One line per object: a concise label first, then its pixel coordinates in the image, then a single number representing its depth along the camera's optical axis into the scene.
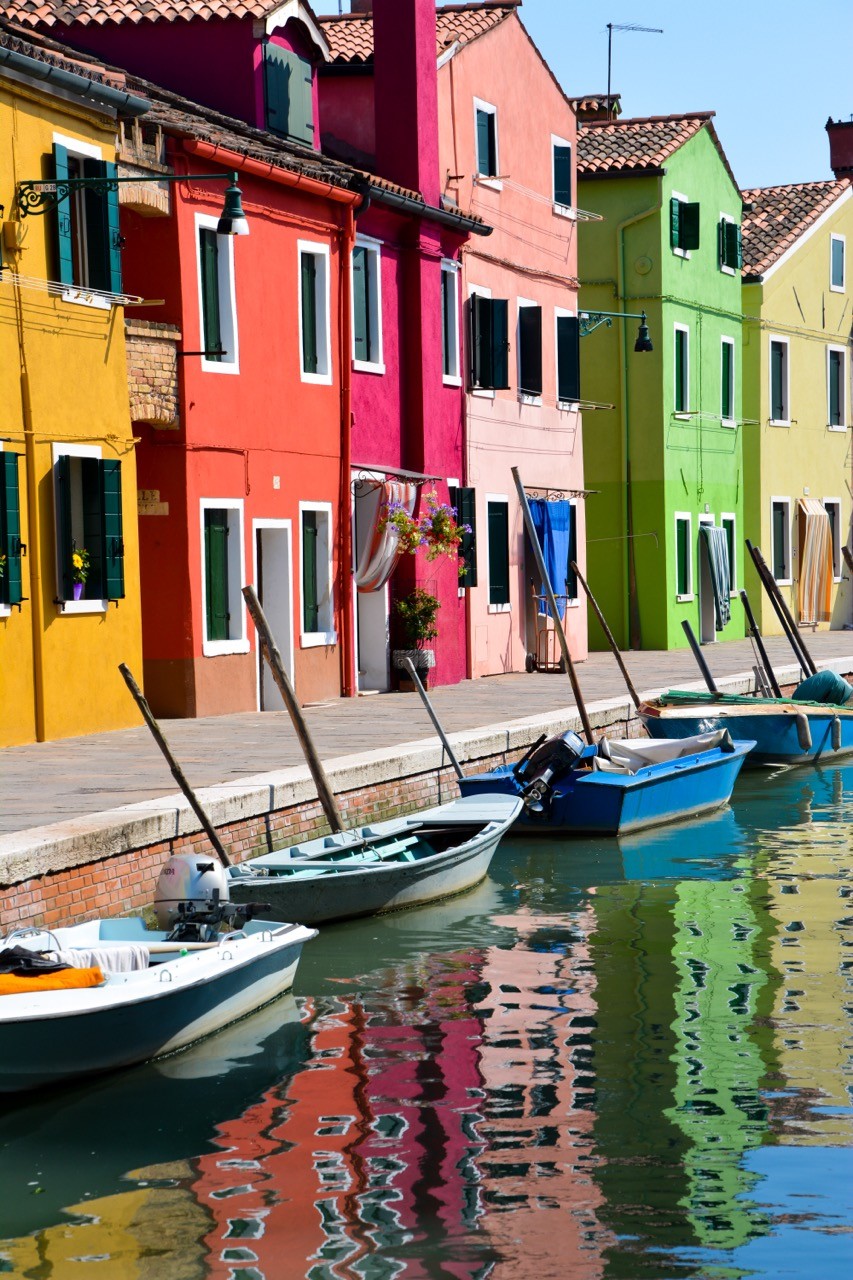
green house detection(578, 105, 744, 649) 34.41
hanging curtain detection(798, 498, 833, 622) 40.56
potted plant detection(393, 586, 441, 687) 24.81
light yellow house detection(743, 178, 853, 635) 39.59
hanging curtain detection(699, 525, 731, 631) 36.44
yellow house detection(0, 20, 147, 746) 17.62
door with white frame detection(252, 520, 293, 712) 22.30
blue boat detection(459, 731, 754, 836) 16.92
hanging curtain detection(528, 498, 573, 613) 29.44
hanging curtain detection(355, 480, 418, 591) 24.12
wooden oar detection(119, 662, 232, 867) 12.65
